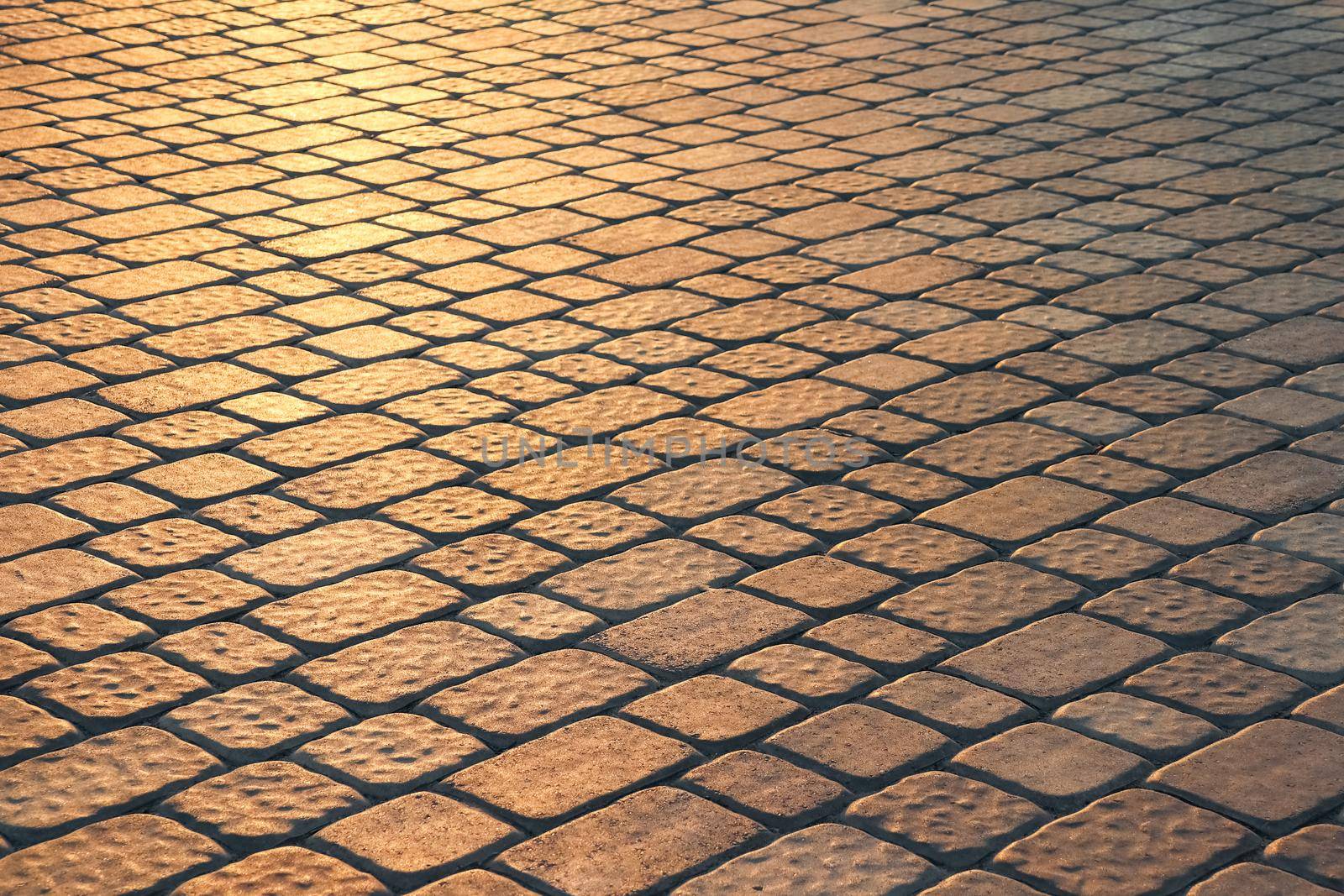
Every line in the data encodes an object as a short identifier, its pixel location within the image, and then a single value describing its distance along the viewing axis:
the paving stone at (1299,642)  3.66
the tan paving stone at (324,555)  4.01
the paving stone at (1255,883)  2.98
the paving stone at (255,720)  3.38
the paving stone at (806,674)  3.58
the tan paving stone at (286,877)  2.97
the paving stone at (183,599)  3.83
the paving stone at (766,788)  3.21
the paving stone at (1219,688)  3.53
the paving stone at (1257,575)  3.96
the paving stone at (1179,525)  4.20
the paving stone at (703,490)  4.37
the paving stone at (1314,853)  3.03
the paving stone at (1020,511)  4.26
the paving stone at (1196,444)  4.60
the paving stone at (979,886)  2.98
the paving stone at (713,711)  3.44
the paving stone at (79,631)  3.71
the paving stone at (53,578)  3.89
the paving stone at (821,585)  3.93
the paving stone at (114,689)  3.48
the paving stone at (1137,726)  3.41
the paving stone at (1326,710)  3.47
